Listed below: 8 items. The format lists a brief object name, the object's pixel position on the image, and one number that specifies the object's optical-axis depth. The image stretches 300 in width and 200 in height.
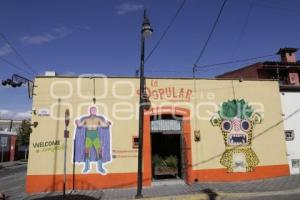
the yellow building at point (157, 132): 15.21
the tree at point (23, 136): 44.91
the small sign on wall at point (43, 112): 15.38
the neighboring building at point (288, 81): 17.75
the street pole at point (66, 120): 13.63
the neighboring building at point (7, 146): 39.72
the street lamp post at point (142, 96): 12.80
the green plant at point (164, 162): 16.61
